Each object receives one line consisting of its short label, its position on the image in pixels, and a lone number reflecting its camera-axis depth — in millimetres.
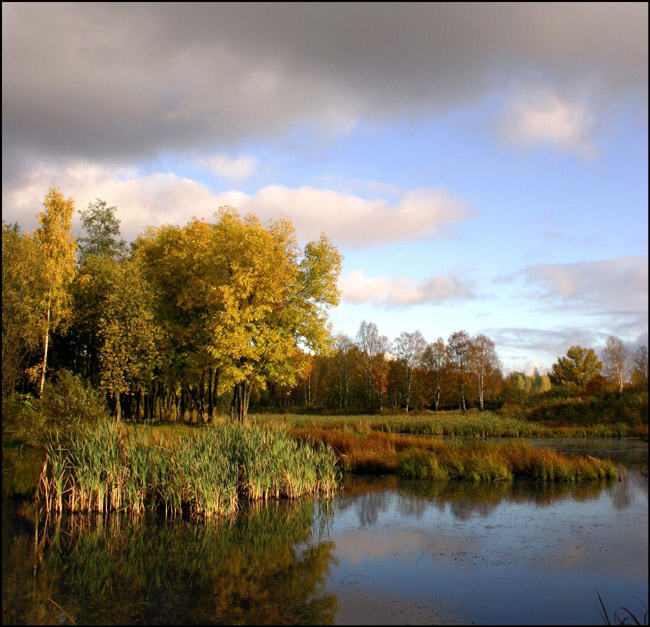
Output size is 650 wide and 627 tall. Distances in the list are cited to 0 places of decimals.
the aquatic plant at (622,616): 6601
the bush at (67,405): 19422
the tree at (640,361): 51550
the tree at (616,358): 54156
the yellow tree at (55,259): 26016
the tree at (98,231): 38031
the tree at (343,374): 62406
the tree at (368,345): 61844
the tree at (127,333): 25266
